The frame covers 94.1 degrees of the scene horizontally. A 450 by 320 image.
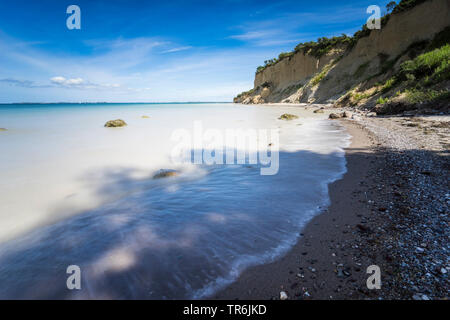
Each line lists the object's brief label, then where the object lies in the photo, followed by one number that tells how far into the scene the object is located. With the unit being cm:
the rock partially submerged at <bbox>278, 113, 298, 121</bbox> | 1786
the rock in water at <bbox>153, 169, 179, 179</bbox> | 497
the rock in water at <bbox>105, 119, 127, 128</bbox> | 1559
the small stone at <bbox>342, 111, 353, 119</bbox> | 1508
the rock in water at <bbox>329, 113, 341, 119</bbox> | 1535
